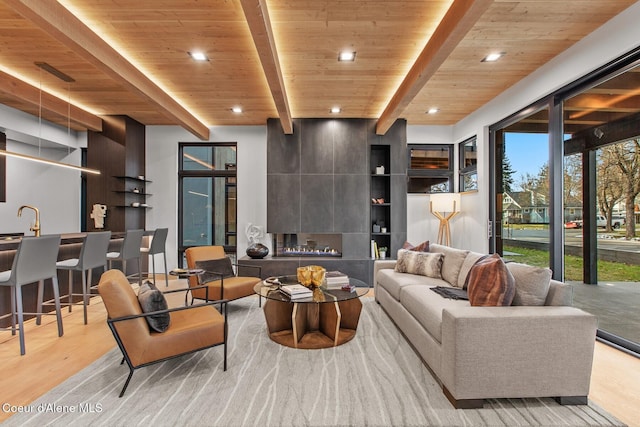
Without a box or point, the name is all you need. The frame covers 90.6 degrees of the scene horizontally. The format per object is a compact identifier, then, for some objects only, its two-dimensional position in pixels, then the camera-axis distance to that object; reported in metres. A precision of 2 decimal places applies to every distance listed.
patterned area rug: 1.82
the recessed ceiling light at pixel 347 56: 3.36
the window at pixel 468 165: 5.37
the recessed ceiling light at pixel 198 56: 3.36
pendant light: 3.71
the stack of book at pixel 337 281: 3.28
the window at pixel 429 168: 6.13
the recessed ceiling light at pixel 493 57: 3.38
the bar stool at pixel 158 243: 5.20
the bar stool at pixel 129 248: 4.34
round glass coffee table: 2.82
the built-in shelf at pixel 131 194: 5.61
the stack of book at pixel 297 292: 2.85
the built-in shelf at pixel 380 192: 5.84
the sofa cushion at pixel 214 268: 3.89
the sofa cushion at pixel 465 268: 3.19
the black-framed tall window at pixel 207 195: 6.21
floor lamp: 5.49
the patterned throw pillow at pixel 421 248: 4.08
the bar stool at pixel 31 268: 2.75
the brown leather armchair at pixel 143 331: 2.05
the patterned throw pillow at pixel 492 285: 2.19
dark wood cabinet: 5.60
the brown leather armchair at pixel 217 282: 3.60
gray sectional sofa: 1.92
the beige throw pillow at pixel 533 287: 2.19
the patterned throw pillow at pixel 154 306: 2.21
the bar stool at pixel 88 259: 3.53
